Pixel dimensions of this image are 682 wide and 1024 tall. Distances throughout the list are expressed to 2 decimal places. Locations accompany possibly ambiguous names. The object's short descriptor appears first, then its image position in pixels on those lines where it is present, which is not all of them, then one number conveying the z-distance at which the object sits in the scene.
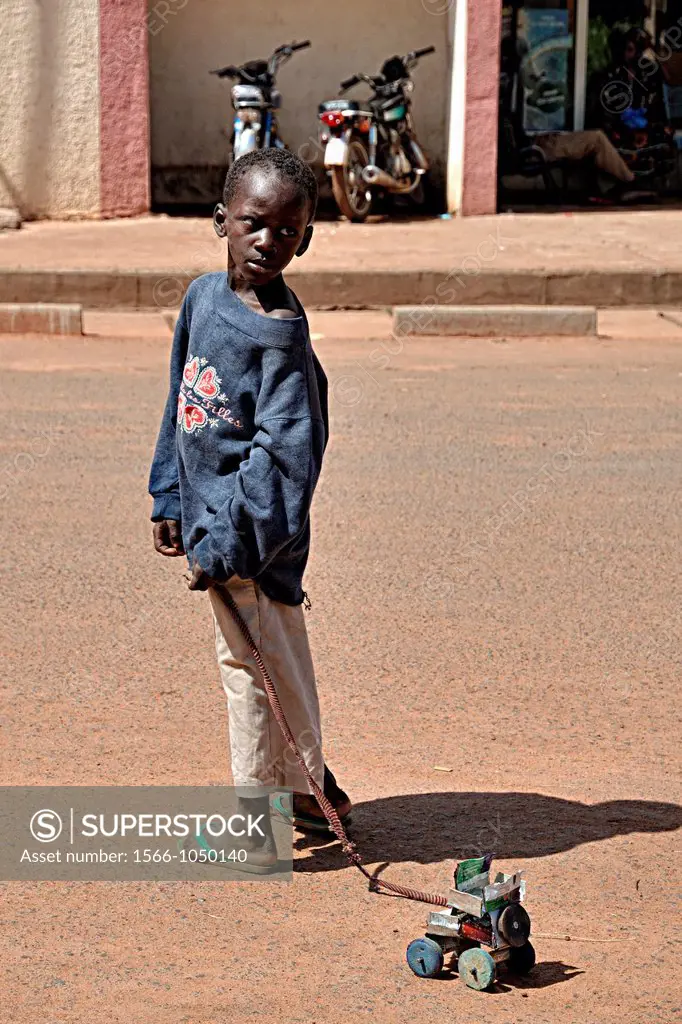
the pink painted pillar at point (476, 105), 14.91
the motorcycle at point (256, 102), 14.52
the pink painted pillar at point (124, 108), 14.49
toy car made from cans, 2.94
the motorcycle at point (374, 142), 14.15
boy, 3.04
